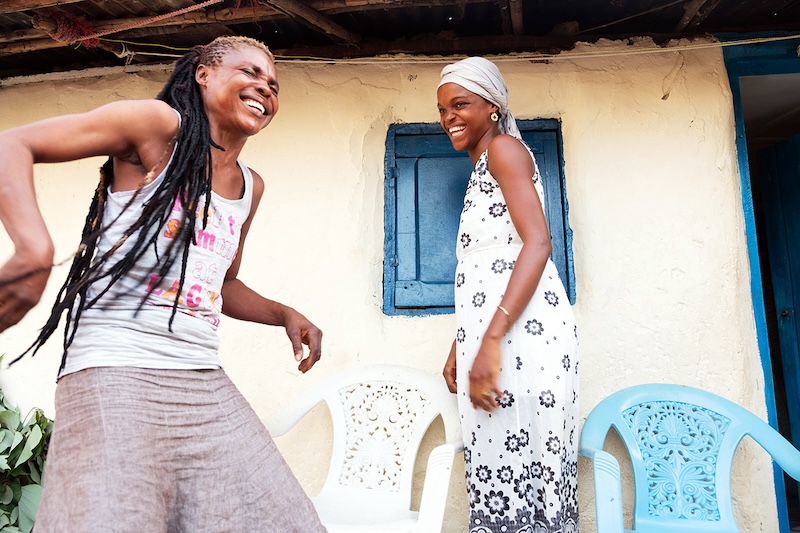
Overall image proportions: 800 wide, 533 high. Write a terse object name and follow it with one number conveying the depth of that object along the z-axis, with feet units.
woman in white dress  6.73
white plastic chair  8.55
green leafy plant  9.12
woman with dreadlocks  3.91
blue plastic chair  8.36
